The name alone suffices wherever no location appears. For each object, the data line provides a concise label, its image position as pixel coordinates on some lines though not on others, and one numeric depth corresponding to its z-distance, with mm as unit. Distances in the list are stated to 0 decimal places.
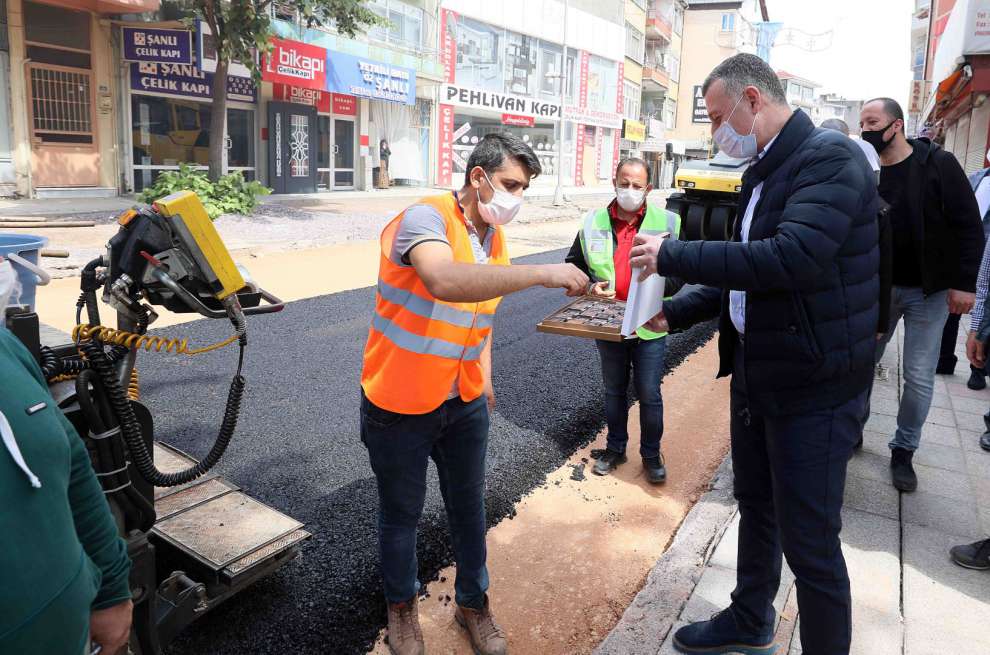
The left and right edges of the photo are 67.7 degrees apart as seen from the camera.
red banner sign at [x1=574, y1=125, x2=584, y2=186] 37000
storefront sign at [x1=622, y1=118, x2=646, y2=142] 41675
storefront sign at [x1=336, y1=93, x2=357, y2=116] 23156
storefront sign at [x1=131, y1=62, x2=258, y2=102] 16953
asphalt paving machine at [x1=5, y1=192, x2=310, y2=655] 2119
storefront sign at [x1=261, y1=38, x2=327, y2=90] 19297
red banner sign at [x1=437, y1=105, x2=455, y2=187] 27969
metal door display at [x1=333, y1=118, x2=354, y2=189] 23723
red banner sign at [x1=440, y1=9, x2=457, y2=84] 27469
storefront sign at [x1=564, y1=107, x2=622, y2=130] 36094
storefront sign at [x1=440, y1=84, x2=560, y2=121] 28406
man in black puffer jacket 2125
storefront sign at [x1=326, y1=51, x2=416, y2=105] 21391
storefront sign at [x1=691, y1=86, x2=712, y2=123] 42456
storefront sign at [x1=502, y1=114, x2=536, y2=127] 32000
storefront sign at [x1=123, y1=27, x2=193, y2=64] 16109
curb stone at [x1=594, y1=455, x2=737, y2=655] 2818
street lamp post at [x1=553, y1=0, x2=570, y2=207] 25408
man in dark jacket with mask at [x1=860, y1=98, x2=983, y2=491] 3969
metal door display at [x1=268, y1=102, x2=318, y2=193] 20891
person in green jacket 1310
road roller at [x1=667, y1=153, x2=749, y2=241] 8445
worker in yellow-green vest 4113
